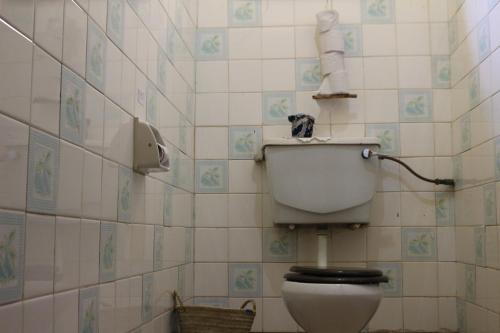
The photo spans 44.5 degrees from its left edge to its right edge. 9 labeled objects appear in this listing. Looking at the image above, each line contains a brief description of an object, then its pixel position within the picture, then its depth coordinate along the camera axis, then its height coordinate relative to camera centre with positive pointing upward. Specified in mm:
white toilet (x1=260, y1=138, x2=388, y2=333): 2486 +187
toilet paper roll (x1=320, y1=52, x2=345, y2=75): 2662 +713
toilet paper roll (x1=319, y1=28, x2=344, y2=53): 2668 +808
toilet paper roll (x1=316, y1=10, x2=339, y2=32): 2689 +909
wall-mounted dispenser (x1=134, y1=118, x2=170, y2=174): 1711 +218
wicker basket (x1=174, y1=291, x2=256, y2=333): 2254 -344
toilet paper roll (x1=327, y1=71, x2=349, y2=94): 2646 +623
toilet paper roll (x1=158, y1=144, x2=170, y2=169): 1750 +202
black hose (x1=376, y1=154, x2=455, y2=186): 2591 +208
